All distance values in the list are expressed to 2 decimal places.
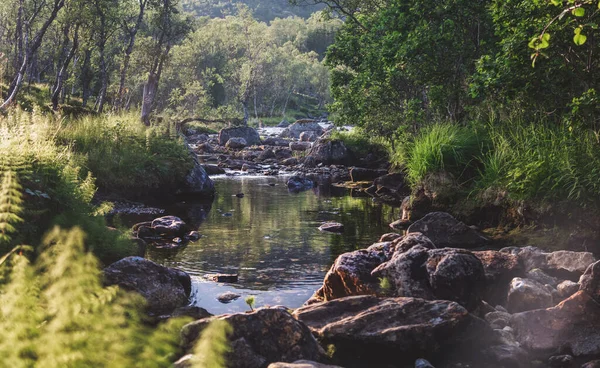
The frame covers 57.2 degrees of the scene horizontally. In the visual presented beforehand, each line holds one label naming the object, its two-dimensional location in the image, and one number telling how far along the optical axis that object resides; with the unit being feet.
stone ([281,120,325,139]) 203.39
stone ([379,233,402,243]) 39.96
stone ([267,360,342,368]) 16.58
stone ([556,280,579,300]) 25.82
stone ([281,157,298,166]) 112.98
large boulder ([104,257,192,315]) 25.95
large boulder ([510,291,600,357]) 21.22
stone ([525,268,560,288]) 27.91
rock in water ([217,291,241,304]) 28.46
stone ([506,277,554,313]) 25.30
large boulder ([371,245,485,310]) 26.37
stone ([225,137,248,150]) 147.32
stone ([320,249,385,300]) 28.58
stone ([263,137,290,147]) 160.80
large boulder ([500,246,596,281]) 29.63
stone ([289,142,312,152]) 140.67
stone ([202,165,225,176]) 93.87
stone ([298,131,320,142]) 170.74
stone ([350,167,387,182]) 85.92
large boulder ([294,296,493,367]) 21.88
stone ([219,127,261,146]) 159.53
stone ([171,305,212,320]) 23.72
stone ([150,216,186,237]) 43.78
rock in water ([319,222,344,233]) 46.78
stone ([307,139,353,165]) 104.88
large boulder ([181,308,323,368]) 18.92
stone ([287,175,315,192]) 76.73
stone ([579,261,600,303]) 23.21
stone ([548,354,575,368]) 20.38
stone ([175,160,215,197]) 66.03
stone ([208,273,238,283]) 32.01
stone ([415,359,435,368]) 20.35
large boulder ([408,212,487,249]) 39.17
